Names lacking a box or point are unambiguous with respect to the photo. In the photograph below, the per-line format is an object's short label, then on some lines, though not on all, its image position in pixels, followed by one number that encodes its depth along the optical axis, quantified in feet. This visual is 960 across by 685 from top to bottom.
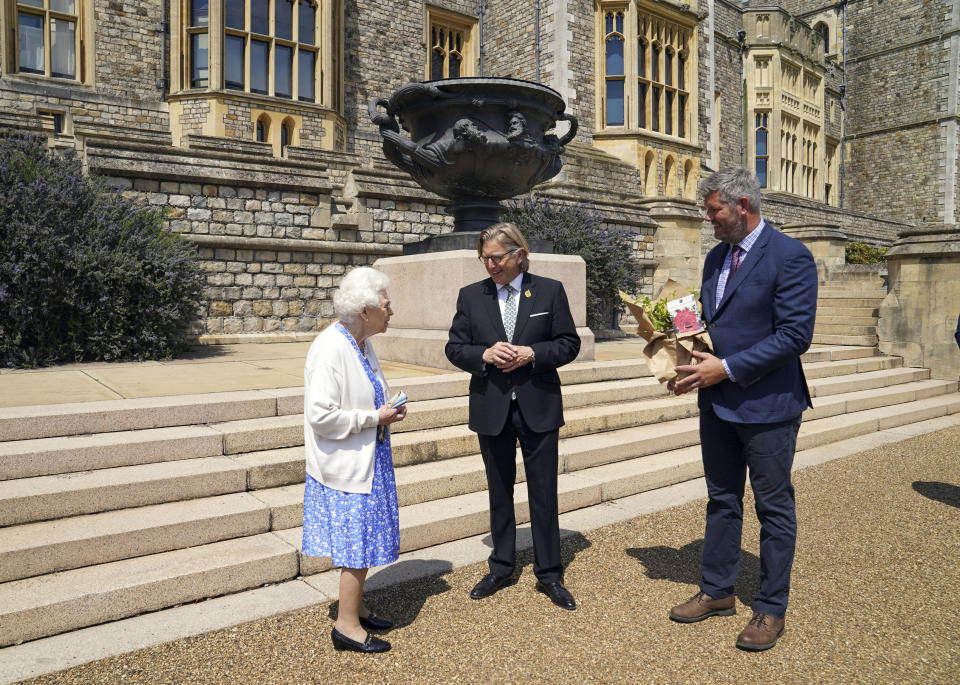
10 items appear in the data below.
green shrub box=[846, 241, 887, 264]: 69.56
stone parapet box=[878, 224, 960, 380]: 30.17
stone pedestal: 19.89
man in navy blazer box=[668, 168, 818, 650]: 8.36
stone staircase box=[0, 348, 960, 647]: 9.00
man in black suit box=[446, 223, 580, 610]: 9.66
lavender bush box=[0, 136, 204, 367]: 19.95
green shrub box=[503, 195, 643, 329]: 32.19
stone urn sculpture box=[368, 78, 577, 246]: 19.36
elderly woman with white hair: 7.79
